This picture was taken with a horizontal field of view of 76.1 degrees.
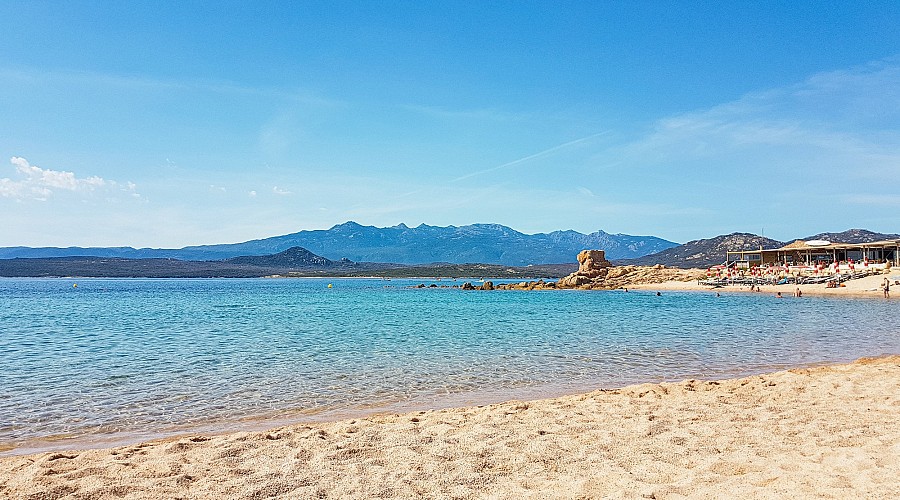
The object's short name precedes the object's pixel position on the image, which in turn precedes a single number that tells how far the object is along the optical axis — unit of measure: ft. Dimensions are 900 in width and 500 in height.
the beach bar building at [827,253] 247.29
